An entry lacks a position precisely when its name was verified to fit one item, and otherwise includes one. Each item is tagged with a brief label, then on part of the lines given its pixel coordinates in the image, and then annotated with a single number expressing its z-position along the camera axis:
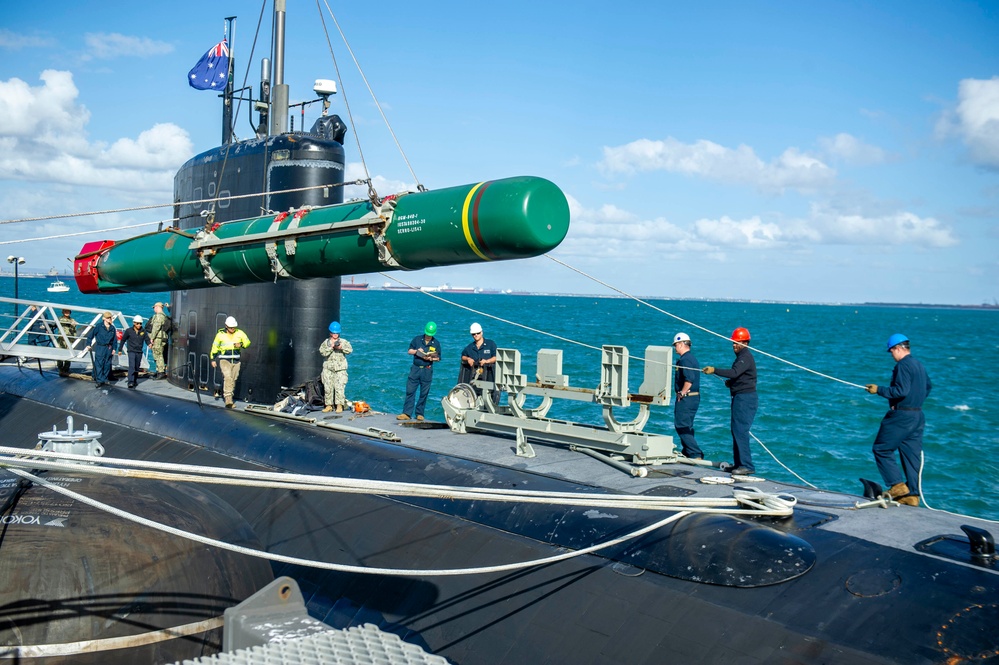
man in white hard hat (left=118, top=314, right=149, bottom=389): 15.67
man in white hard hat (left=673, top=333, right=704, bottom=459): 10.99
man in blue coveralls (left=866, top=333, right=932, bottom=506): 8.72
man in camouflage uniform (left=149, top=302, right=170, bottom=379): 18.20
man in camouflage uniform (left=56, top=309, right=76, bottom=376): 20.23
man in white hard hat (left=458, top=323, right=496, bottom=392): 12.95
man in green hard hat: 13.76
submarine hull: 5.50
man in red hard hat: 9.67
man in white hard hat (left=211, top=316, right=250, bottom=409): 13.23
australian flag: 16.31
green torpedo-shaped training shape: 6.93
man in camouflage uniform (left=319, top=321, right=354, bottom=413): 12.95
